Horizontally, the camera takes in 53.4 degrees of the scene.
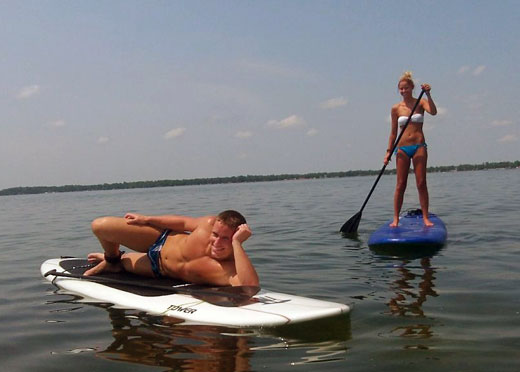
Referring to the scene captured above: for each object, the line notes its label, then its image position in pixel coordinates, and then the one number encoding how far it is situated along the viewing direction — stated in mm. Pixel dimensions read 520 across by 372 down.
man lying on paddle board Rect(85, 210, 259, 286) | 4500
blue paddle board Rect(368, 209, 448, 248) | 7039
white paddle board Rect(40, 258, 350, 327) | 3762
